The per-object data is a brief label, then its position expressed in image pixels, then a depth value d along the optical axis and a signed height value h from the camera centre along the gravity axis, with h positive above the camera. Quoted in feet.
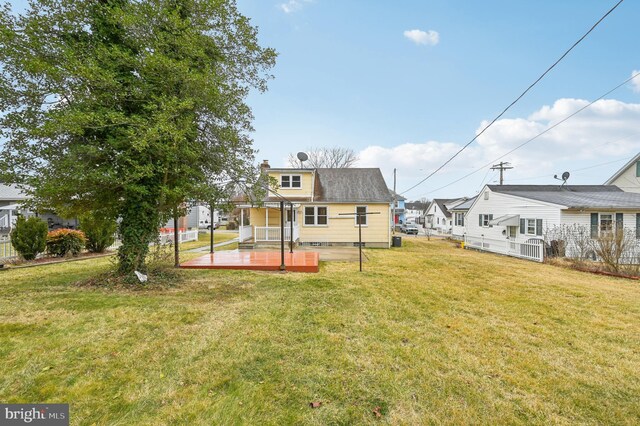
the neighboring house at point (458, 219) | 89.88 -3.75
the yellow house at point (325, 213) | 55.83 -0.87
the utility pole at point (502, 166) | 94.79 +14.43
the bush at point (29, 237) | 31.83 -3.03
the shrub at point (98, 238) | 39.33 -4.09
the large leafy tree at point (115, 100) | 18.16 +7.98
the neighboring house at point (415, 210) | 192.89 -1.17
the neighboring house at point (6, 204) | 63.50 +1.83
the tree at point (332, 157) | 123.75 +23.54
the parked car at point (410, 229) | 109.21 -8.18
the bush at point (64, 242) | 35.96 -4.20
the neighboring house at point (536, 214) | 46.47 -1.14
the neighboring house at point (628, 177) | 73.26 +8.51
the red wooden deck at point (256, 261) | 29.89 -6.23
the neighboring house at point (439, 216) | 121.75 -3.71
